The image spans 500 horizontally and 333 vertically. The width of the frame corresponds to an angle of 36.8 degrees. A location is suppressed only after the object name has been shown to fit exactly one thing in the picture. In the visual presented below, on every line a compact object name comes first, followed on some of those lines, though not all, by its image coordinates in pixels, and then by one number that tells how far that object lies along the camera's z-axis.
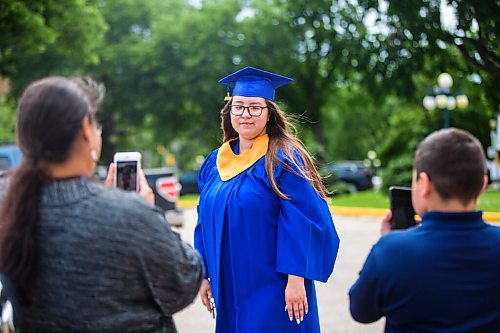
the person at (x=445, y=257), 2.20
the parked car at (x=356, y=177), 36.72
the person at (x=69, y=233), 2.11
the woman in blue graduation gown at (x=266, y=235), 3.64
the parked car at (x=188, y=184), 37.00
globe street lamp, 21.15
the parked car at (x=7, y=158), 13.32
